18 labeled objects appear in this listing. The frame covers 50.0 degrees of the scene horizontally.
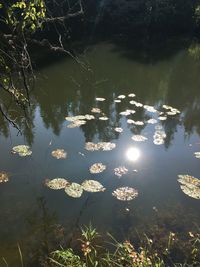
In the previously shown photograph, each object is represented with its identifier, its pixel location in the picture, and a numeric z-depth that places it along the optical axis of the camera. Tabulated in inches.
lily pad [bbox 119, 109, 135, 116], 312.3
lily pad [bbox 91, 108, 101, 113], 316.1
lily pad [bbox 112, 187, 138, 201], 198.9
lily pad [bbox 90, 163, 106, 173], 220.9
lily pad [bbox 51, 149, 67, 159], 236.5
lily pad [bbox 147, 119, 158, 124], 296.3
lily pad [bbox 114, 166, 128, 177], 219.2
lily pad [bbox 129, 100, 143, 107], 331.5
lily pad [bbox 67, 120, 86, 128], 284.0
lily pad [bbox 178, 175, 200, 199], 202.7
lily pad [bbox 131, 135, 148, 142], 262.8
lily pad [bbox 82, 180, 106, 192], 203.2
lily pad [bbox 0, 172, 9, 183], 210.3
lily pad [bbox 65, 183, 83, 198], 198.5
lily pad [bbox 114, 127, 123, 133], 277.5
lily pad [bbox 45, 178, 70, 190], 204.1
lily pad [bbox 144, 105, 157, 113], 320.7
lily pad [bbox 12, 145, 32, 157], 237.2
